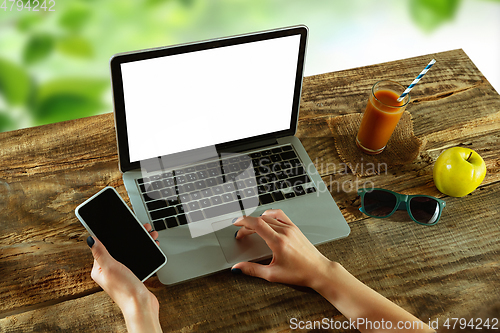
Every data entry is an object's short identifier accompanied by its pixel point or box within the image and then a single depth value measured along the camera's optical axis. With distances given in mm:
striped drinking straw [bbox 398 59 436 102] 908
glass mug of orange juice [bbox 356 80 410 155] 971
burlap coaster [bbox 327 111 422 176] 1021
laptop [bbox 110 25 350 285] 801
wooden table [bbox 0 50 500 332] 744
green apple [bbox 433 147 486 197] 913
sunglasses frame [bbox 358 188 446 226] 914
